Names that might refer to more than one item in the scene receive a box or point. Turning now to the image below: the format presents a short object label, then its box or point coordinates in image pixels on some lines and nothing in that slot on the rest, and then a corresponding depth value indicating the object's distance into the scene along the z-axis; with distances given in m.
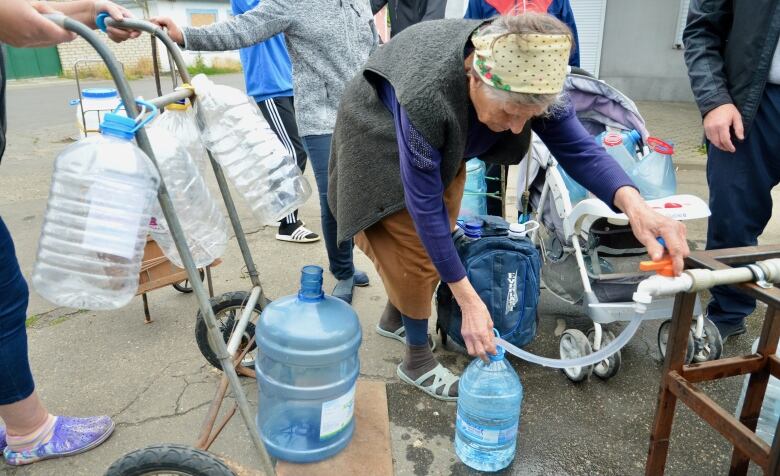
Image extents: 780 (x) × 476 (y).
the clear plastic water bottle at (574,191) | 3.05
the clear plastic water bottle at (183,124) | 1.85
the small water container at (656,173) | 2.89
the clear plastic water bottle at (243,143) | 1.84
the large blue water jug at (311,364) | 2.03
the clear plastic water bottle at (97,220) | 1.21
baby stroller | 2.44
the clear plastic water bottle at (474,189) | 3.59
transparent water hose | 1.79
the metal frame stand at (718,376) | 1.42
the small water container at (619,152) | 2.96
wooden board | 2.09
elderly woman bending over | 1.54
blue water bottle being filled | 2.06
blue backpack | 2.53
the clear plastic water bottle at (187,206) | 1.66
